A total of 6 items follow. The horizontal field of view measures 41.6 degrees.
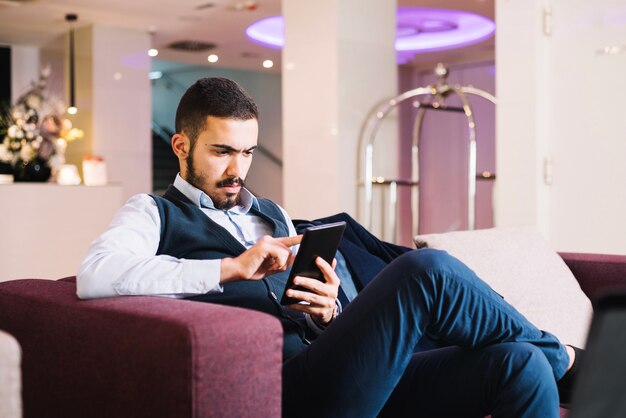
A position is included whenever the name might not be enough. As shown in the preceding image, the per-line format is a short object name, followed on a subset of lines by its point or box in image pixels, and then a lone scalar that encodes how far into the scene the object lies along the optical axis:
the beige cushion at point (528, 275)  2.40
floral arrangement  6.73
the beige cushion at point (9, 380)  1.15
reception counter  6.30
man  1.62
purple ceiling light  8.00
